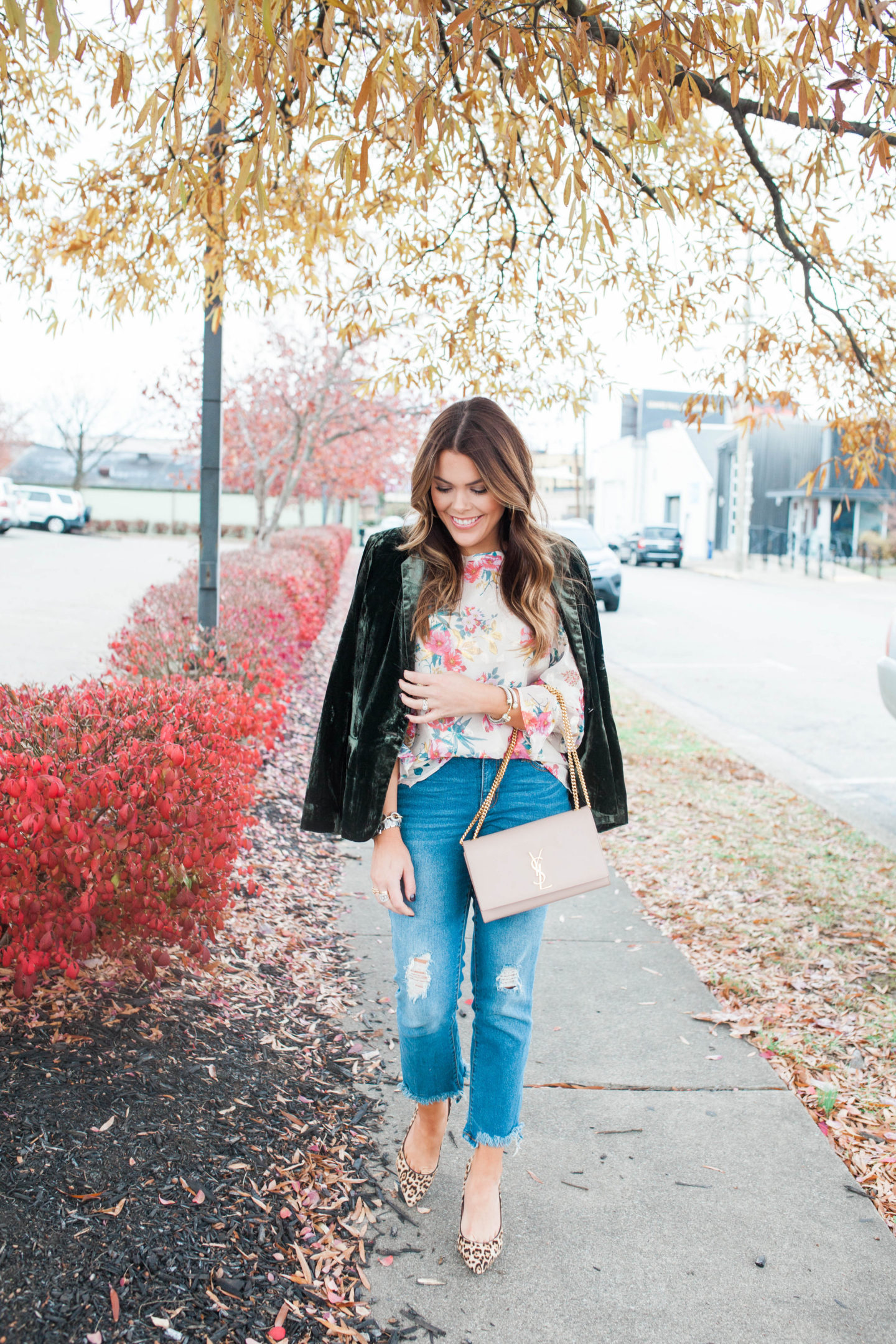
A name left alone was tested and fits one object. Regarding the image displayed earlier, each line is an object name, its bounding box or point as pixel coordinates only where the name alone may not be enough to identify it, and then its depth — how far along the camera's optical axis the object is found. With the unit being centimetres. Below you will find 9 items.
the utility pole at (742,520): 3027
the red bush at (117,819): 271
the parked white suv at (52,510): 4038
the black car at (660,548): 3578
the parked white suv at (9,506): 3044
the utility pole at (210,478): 580
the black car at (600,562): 1752
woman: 231
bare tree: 5547
